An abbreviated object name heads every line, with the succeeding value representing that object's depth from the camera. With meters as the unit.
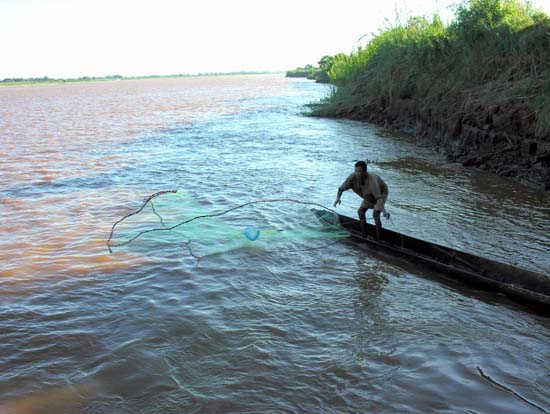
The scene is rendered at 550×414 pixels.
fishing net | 8.16
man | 7.44
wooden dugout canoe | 5.62
